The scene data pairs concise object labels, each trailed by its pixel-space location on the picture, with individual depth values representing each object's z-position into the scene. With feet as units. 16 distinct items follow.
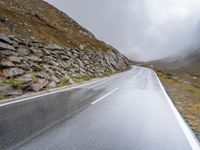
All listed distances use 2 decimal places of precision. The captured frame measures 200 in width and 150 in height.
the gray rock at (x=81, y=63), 53.77
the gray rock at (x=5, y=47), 30.16
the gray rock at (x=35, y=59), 34.81
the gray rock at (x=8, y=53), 29.20
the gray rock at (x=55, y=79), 33.68
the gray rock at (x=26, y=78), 26.14
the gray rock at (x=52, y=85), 30.43
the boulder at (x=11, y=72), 25.41
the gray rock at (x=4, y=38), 32.43
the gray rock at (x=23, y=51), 34.25
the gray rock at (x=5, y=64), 26.27
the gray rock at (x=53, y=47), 46.05
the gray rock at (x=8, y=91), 21.49
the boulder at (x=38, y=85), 25.13
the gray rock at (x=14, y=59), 28.96
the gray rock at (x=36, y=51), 38.18
